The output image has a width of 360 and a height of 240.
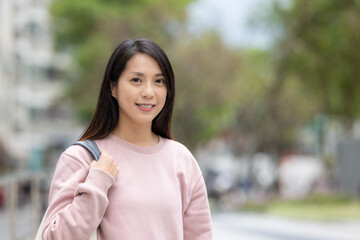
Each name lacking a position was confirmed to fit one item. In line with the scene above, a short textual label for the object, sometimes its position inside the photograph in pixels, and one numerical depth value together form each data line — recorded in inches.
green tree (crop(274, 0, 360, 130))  1302.5
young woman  128.7
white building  2363.8
